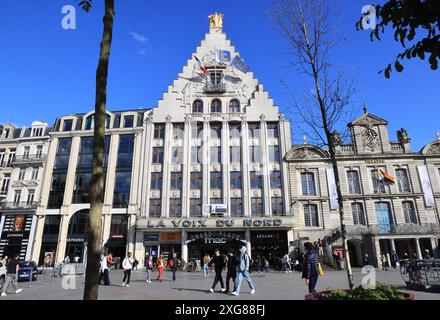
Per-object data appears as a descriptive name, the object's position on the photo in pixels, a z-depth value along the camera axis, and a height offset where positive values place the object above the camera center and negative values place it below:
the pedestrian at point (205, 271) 22.00 -0.83
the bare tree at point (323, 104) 8.73 +4.41
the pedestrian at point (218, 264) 12.91 -0.22
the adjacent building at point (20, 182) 36.22 +9.76
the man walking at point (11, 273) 13.38 -0.47
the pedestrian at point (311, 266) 9.08 -0.24
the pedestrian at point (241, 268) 11.64 -0.34
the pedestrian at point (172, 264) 18.20 -0.24
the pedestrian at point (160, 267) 18.12 -0.39
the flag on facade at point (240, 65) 40.25 +24.21
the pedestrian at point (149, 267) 16.88 -0.37
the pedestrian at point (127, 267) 15.74 -0.32
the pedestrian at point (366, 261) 27.41 -0.41
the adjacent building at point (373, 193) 31.59 +6.64
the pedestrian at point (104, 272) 15.71 -0.55
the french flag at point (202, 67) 38.81 +23.22
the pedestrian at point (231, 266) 12.44 -0.28
